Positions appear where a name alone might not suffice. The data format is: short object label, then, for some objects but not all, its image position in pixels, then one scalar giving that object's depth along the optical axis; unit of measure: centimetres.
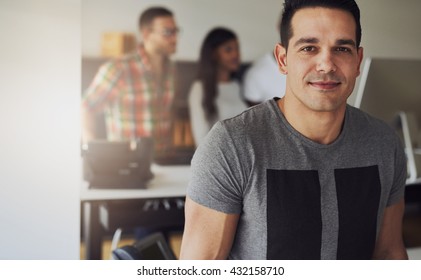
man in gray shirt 123
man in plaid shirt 208
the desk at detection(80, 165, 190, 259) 185
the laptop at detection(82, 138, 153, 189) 182
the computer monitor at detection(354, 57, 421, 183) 156
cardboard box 317
